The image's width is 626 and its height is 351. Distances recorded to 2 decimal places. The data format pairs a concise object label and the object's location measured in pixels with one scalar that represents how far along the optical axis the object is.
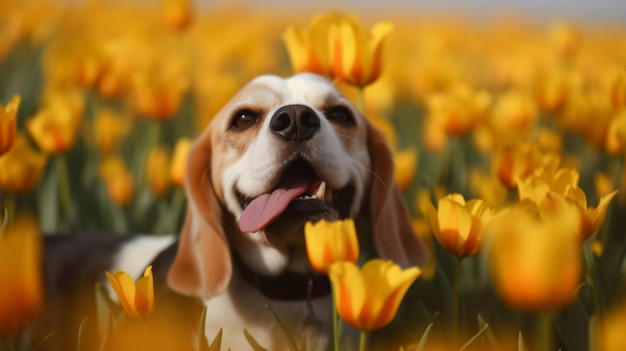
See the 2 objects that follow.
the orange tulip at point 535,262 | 1.26
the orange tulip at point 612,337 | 1.42
